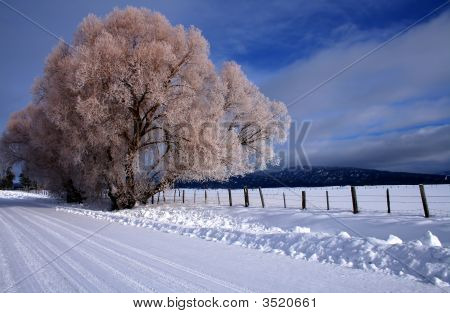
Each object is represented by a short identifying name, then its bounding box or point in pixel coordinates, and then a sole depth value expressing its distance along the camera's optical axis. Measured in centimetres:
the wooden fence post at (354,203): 1681
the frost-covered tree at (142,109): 2089
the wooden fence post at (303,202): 1987
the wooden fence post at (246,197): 2334
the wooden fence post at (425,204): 1437
